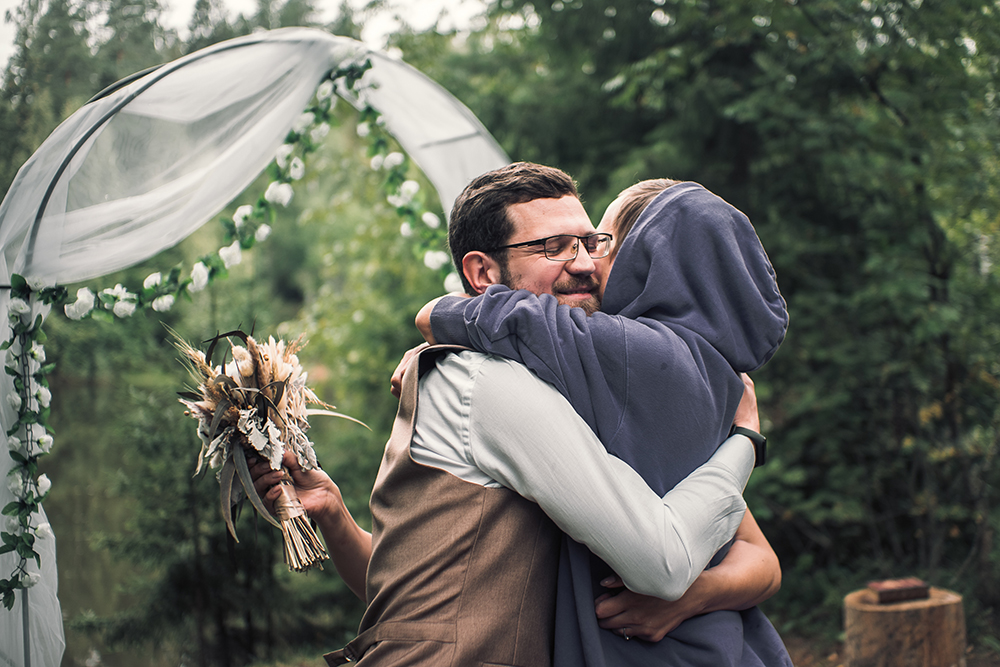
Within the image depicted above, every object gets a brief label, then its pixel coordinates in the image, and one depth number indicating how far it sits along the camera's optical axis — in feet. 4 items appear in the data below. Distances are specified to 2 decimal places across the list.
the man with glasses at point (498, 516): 4.34
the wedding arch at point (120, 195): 8.09
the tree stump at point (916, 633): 12.36
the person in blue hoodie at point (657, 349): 4.66
